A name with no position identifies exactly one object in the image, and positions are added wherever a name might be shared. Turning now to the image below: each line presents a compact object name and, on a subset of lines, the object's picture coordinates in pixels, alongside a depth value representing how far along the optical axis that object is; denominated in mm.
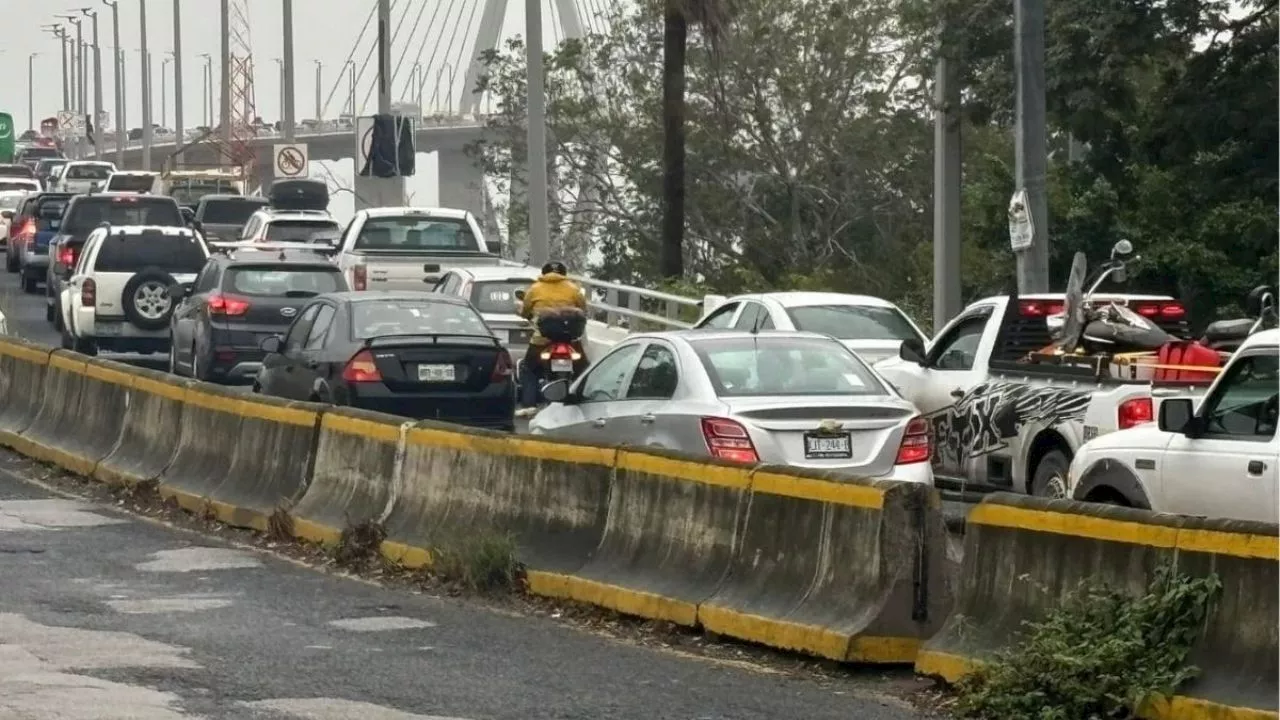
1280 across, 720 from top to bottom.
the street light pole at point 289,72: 67312
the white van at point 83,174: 68506
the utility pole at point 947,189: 32719
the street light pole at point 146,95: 97062
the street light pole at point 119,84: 109688
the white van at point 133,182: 59538
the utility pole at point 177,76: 90000
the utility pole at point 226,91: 82688
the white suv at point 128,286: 31172
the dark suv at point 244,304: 26500
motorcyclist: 24703
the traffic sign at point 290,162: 65875
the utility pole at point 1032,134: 24359
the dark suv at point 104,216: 39281
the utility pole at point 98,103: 108500
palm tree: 40406
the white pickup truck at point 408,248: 31406
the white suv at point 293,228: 39219
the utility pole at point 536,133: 37531
